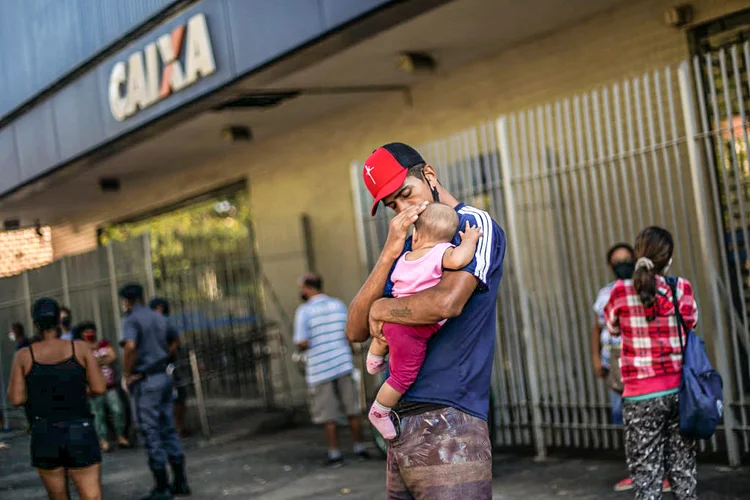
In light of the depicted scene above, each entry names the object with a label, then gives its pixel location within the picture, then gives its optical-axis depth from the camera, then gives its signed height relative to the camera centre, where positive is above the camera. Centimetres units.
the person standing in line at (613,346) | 718 -64
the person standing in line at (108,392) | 827 -61
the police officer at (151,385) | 852 -56
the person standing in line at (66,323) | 787 +6
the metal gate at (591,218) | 758 +37
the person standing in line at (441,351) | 354 -25
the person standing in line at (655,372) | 572 -66
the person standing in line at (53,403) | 644 -45
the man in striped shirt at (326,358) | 1016 -61
